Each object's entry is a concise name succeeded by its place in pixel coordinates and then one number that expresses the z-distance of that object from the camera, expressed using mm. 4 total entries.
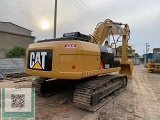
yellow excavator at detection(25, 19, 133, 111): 2877
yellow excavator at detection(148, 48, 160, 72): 11145
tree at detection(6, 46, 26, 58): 16618
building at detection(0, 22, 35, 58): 18817
